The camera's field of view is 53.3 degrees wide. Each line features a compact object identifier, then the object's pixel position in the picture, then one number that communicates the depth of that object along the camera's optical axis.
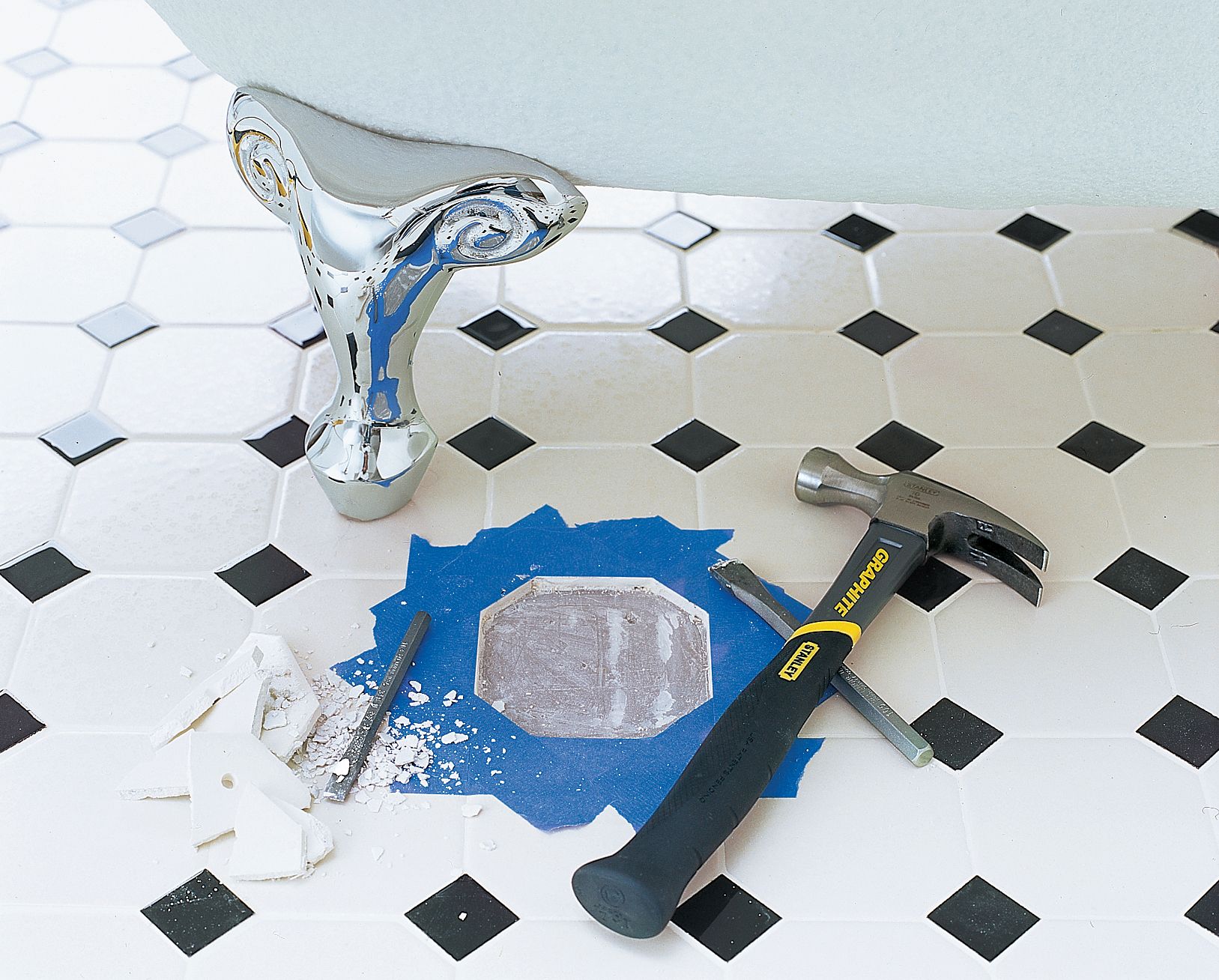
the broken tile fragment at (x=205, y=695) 1.07
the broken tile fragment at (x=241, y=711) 1.05
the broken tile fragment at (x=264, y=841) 0.98
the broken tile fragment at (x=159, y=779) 1.02
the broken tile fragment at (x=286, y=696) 1.06
